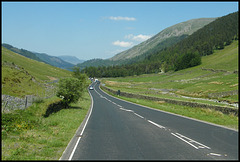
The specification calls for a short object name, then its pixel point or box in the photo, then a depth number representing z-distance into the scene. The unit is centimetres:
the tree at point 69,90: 2399
